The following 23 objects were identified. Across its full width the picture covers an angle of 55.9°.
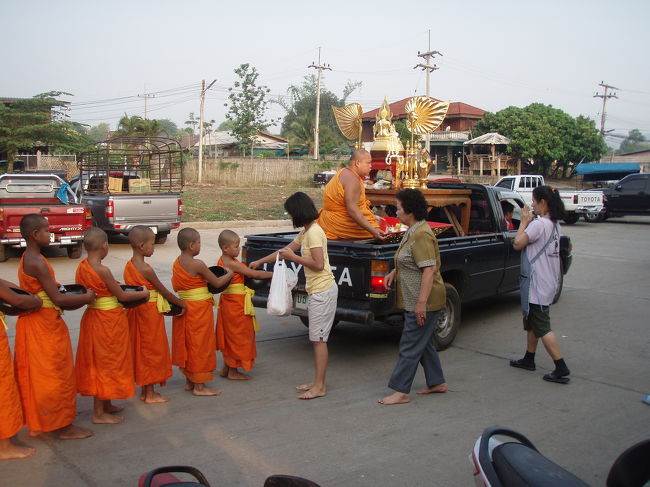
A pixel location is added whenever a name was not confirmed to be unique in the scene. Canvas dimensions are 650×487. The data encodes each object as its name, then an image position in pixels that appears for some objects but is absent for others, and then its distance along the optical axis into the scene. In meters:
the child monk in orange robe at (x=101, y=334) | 4.34
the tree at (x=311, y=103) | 64.69
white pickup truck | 21.42
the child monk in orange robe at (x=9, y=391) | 3.78
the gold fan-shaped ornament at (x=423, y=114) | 8.42
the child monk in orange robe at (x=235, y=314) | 5.26
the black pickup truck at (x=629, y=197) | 21.75
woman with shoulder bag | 5.50
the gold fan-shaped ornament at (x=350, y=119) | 8.62
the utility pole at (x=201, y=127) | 35.54
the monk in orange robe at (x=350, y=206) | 6.12
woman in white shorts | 4.96
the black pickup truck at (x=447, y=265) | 5.60
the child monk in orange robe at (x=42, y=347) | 3.98
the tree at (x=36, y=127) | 32.16
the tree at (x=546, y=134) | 38.66
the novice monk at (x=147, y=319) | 4.70
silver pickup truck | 12.93
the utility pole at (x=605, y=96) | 57.12
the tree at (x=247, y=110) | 47.47
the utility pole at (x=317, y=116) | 46.19
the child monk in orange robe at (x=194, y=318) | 4.99
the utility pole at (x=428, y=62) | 35.55
